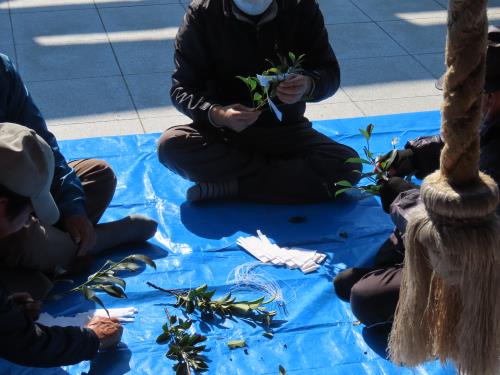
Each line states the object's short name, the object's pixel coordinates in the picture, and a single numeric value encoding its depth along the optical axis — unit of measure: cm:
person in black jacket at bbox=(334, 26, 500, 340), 216
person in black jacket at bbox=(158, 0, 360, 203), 310
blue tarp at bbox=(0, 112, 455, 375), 238
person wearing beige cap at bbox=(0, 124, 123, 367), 194
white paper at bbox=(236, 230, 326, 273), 282
